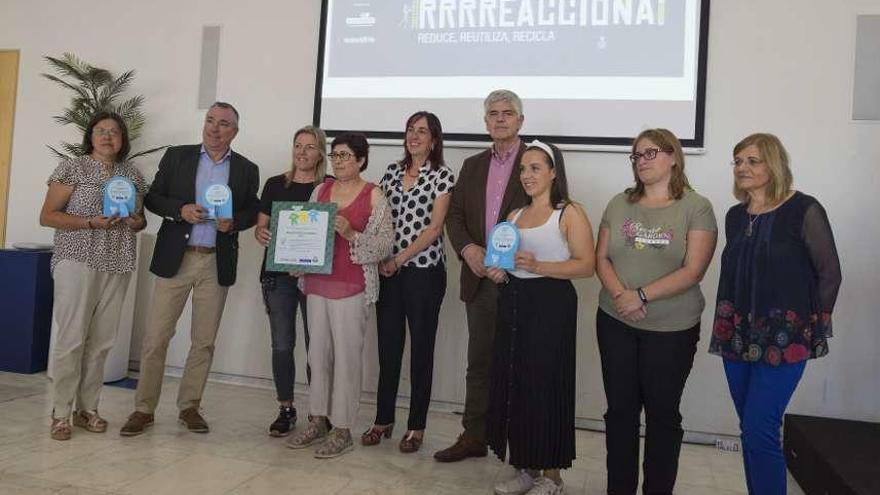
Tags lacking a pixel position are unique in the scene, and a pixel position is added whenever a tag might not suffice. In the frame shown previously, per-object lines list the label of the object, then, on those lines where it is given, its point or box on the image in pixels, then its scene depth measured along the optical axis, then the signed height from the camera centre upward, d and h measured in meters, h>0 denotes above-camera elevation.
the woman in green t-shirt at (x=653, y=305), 2.05 -0.10
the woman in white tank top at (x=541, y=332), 2.16 -0.22
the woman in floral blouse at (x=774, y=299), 1.93 -0.05
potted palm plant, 4.00 +1.00
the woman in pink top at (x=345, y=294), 2.62 -0.16
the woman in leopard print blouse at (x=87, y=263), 2.72 -0.09
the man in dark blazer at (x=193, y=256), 2.85 -0.03
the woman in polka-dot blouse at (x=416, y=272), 2.75 -0.04
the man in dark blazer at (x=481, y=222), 2.65 +0.19
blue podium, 3.97 -0.44
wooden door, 4.50 +0.95
